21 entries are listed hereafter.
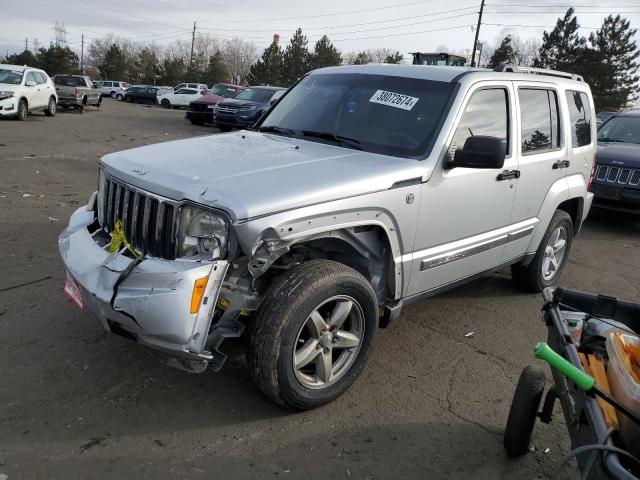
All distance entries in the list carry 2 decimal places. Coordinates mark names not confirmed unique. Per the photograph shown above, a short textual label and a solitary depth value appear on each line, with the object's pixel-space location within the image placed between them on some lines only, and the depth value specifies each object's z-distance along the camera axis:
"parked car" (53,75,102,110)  24.05
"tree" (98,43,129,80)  64.50
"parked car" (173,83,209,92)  39.06
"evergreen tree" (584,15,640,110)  44.03
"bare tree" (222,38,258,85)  95.75
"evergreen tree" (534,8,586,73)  44.09
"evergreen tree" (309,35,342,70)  57.53
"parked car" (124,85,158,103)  40.88
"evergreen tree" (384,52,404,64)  55.22
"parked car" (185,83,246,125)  20.95
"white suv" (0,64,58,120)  16.83
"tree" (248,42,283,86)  57.54
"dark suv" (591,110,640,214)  8.02
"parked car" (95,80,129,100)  45.12
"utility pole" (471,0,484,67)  37.97
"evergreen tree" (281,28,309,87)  57.62
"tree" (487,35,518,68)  53.86
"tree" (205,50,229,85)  62.31
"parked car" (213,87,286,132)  17.11
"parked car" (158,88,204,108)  37.56
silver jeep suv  2.72
